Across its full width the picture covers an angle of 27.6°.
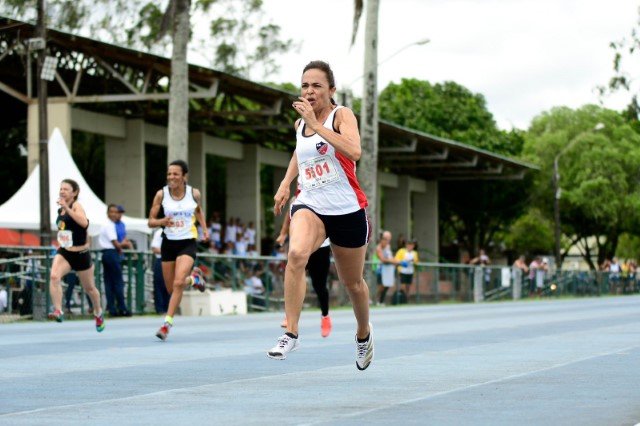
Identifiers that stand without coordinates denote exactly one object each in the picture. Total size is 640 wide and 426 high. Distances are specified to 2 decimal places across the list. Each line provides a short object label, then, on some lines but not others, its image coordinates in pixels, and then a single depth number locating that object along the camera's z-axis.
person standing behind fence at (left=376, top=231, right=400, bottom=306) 32.78
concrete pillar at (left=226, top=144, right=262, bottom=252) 48.59
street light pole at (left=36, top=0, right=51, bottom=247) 25.36
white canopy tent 26.45
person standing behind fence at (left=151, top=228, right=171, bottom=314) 22.50
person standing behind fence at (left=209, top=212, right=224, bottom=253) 37.34
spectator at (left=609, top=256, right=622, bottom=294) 59.34
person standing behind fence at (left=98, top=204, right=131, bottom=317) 21.52
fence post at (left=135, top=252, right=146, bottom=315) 23.06
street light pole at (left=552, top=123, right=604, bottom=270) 58.22
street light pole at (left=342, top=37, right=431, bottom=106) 33.81
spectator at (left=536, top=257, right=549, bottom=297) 47.72
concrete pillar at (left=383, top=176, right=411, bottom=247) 62.19
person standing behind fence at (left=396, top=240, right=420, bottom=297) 33.50
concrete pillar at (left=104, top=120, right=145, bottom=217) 40.50
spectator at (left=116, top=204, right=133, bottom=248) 21.64
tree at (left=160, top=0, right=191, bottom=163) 27.28
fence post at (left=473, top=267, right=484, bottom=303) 39.81
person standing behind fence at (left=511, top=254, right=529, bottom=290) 44.68
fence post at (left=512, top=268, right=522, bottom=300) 44.38
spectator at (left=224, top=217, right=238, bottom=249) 39.41
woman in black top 15.60
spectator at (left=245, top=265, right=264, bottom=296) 26.69
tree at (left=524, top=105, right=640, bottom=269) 74.12
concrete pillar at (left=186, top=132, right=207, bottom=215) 44.88
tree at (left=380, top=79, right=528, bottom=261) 68.44
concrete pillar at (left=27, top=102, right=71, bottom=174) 34.12
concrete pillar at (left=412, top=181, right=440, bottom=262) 64.62
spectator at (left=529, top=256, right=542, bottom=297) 46.69
